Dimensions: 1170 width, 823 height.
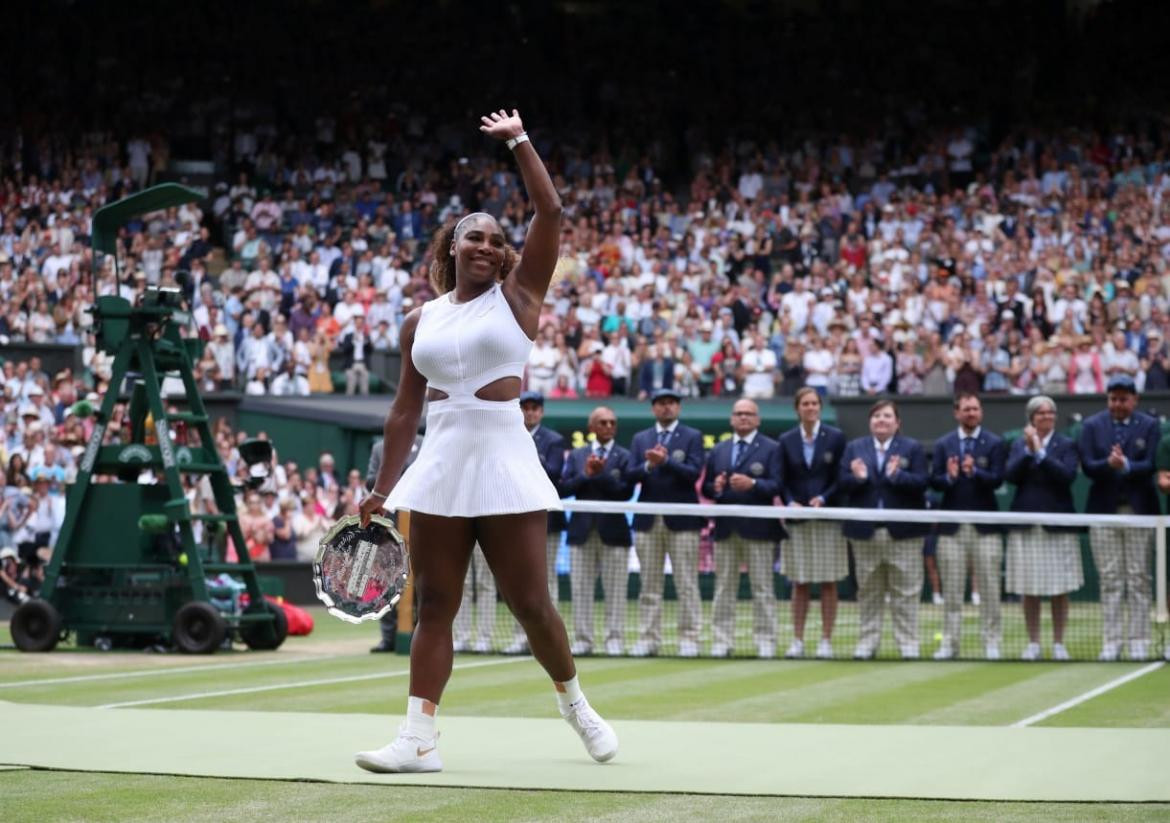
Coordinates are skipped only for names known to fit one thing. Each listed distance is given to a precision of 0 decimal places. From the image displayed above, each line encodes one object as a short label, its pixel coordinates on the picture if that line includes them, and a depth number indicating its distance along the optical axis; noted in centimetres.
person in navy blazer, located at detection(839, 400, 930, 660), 1414
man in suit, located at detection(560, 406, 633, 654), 1448
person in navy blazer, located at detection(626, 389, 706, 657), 1438
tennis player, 659
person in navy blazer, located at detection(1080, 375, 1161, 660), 1385
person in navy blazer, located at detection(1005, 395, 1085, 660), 1402
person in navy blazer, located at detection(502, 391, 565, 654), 1446
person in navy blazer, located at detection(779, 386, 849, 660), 1434
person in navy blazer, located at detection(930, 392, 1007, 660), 1400
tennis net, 1398
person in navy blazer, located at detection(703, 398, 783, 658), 1427
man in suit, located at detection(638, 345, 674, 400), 2484
